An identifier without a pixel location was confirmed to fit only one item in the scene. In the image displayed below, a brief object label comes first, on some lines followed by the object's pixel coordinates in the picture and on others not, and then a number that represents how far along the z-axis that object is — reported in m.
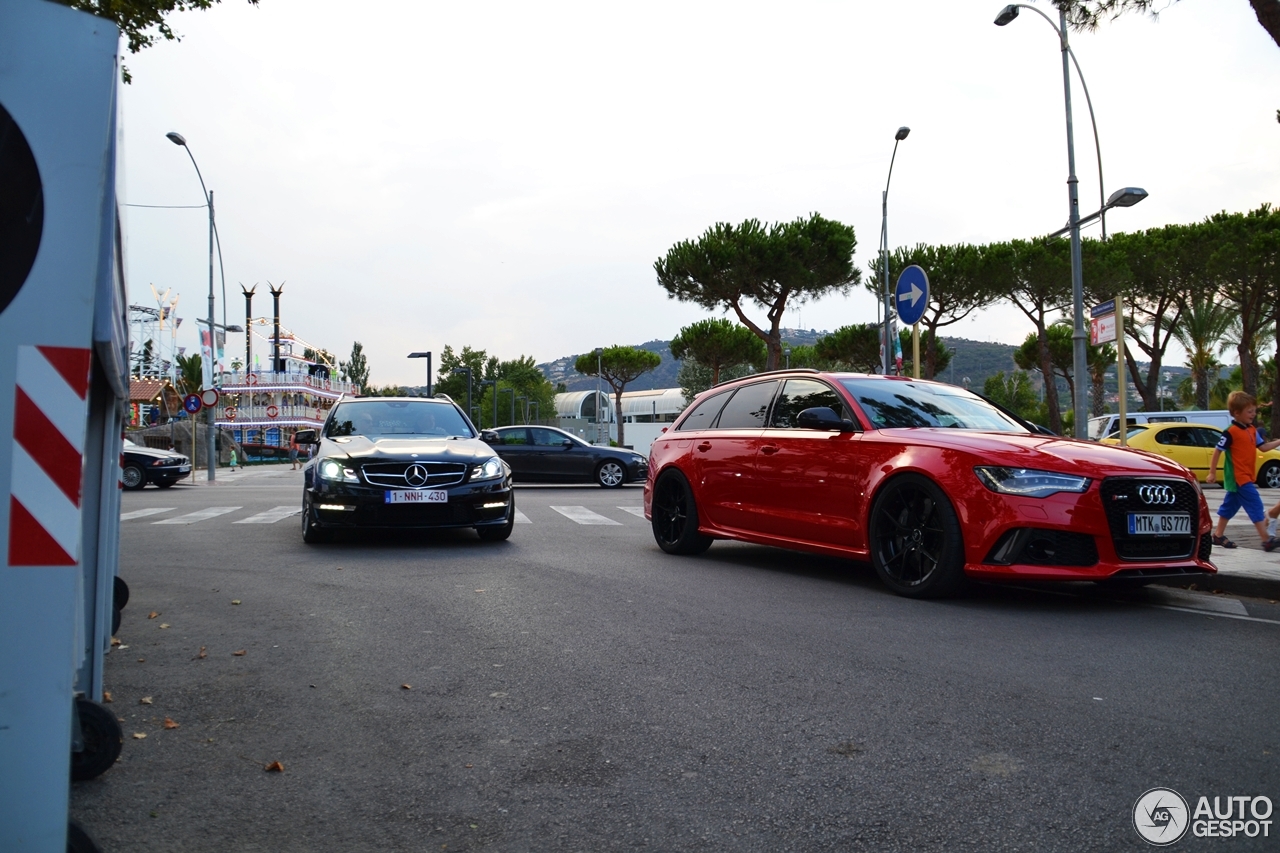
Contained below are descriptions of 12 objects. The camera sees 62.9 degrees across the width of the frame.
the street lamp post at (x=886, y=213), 26.86
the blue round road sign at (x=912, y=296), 13.97
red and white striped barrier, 2.16
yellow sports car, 22.95
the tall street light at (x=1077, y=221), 16.38
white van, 26.27
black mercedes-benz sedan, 9.41
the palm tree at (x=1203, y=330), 39.53
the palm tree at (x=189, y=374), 91.57
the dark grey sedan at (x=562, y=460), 23.59
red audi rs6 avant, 6.09
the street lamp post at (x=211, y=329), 30.20
